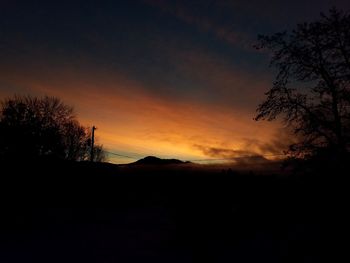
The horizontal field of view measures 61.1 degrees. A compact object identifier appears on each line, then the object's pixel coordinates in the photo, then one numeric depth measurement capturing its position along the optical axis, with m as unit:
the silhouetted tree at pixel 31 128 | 36.25
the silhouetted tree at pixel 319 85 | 14.15
